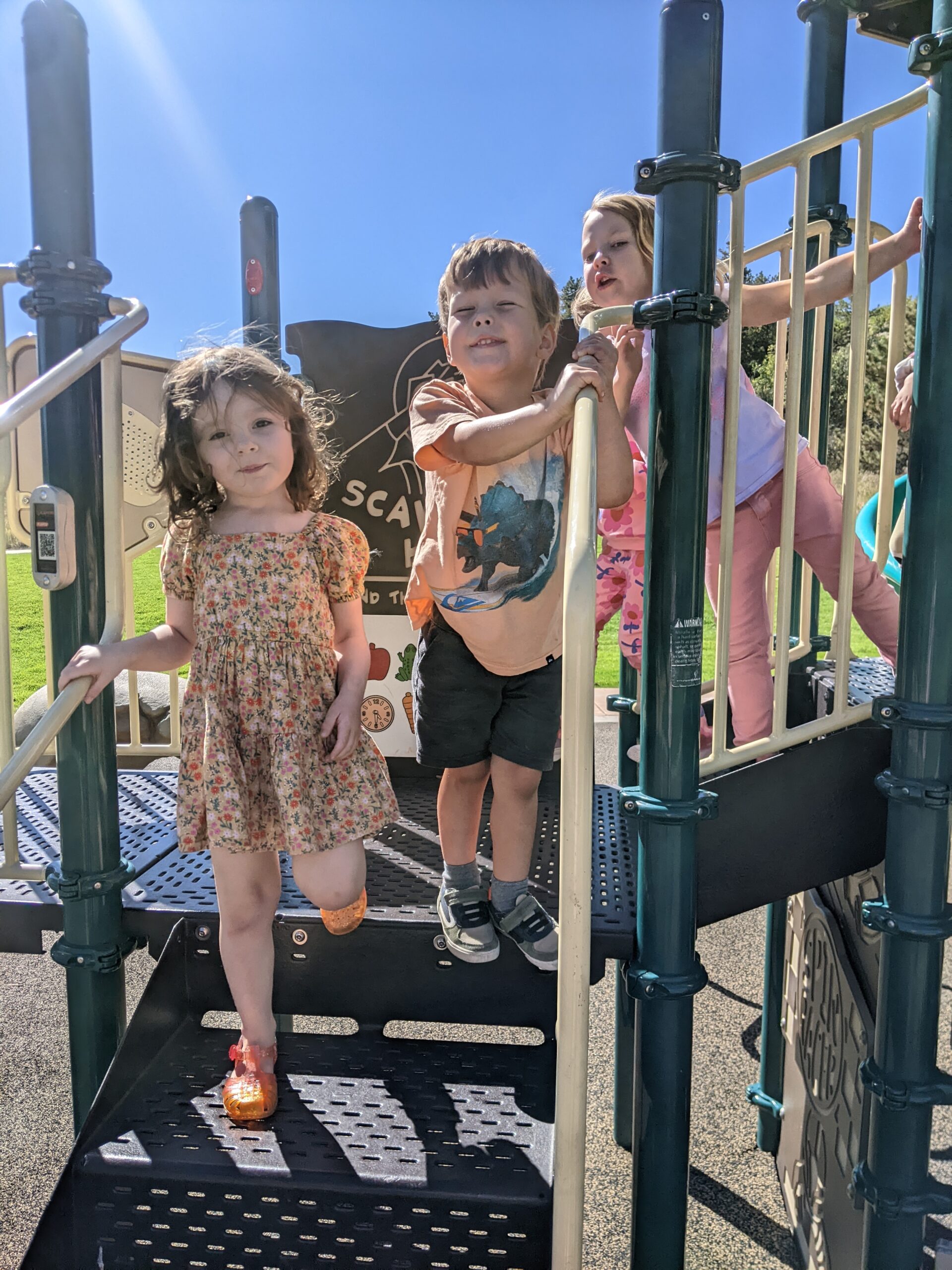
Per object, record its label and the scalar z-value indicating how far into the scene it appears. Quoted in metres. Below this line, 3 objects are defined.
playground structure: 1.60
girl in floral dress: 1.78
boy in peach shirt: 1.77
